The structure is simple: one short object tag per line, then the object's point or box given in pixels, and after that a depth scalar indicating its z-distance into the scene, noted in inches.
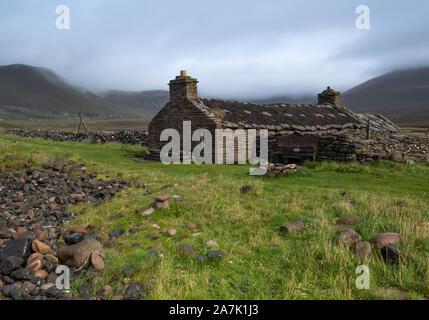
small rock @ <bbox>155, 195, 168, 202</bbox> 304.3
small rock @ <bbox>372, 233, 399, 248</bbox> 214.1
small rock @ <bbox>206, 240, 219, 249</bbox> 227.9
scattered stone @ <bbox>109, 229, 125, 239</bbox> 264.8
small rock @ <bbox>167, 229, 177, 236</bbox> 255.9
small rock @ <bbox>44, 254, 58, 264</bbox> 205.8
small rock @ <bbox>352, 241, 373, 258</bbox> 200.9
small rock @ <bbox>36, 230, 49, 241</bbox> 246.8
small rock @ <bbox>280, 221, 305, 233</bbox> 249.0
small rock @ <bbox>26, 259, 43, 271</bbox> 191.3
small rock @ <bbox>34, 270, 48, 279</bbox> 186.8
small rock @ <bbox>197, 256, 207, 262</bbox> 205.3
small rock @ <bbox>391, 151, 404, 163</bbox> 564.1
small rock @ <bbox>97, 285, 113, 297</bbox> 171.1
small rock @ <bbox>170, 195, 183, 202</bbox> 317.1
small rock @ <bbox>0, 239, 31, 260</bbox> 200.8
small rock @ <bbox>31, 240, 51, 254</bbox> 211.6
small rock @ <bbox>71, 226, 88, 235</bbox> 250.1
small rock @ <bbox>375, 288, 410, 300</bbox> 160.1
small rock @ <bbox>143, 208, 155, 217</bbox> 295.9
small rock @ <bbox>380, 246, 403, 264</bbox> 192.4
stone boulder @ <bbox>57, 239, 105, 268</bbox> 201.9
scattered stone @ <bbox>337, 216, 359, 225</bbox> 263.4
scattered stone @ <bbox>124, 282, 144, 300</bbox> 165.8
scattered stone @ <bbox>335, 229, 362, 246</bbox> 221.1
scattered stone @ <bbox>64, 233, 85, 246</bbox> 224.4
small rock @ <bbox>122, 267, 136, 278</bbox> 187.5
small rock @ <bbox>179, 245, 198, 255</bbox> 217.0
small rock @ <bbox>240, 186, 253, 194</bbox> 350.6
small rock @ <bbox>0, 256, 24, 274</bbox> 189.5
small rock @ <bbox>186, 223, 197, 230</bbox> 267.2
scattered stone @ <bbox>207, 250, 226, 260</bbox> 207.2
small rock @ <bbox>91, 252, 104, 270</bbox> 196.9
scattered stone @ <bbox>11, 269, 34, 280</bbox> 184.2
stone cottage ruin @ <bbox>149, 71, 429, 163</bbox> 605.9
